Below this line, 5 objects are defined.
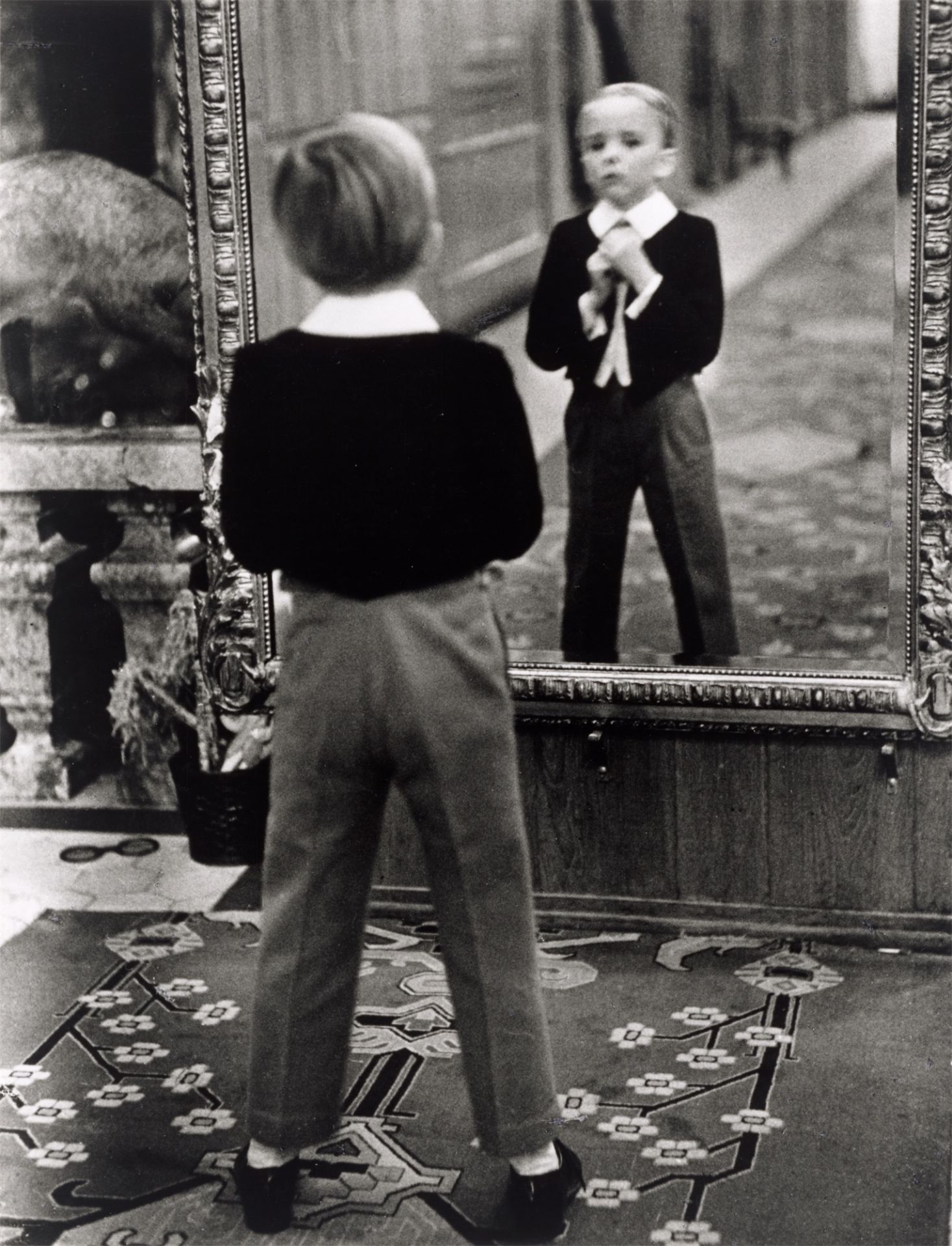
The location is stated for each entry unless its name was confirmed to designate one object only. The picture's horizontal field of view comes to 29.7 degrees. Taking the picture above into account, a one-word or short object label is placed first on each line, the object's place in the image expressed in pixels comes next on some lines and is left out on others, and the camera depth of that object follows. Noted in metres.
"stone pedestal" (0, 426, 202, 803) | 4.11
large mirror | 3.31
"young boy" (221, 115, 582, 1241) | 2.52
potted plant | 4.06
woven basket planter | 4.05
